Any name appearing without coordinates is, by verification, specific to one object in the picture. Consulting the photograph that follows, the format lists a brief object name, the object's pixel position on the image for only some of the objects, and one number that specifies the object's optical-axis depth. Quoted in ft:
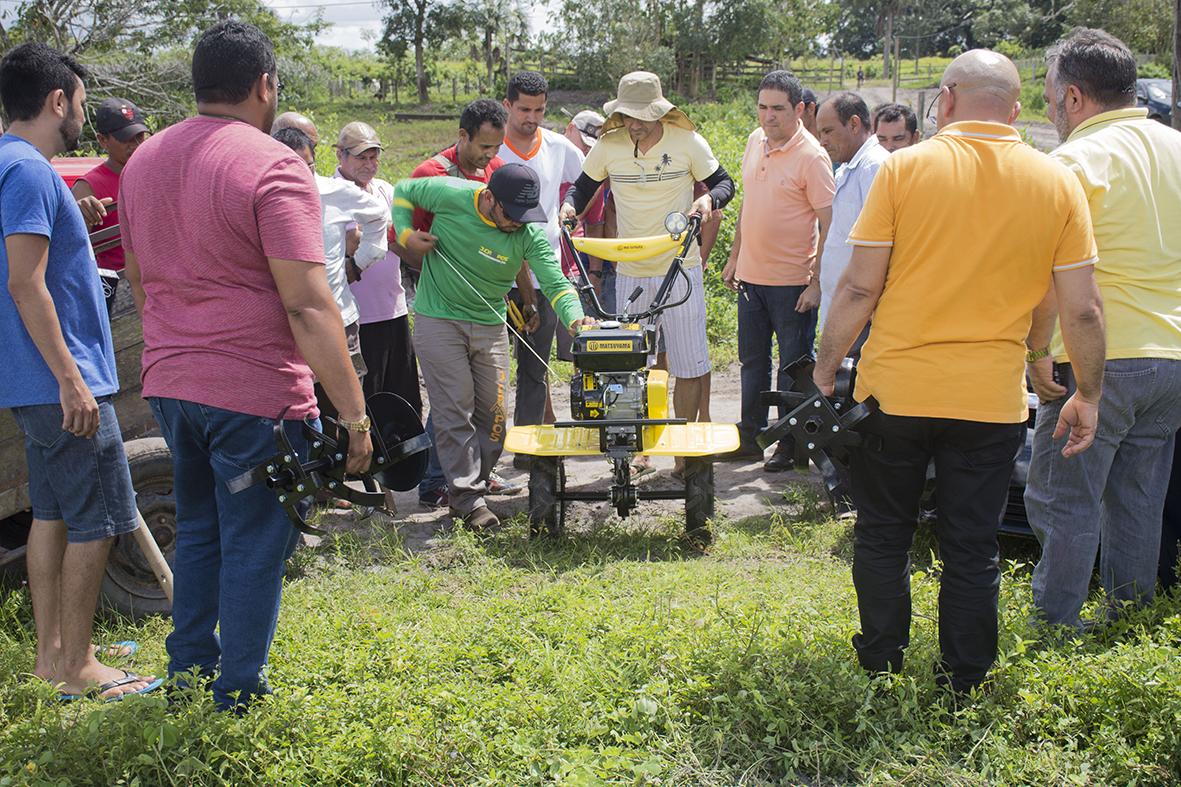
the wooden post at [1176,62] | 18.93
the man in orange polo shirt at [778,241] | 21.01
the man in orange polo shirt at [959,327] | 10.81
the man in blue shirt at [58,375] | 11.92
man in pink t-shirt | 10.44
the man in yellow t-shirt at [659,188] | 21.26
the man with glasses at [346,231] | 17.65
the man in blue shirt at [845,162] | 19.19
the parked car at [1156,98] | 65.21
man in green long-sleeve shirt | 18.52
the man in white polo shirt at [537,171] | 21.98
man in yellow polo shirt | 12.48
